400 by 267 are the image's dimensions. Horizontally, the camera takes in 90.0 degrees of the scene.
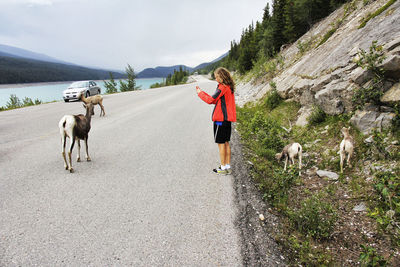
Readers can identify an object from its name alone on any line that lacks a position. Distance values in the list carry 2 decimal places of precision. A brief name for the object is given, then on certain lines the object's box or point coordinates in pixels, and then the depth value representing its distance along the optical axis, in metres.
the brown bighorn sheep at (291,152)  4.33
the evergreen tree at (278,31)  28.38
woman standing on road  4.05
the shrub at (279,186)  3.43
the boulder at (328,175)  3.96
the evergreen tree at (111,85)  46.92
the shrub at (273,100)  9.32
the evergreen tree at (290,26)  25.28
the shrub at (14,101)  19.19
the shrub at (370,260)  1.92
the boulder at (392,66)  4.28
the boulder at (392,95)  4.12
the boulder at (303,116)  6.61
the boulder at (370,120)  4.16
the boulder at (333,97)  5.50
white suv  16.84
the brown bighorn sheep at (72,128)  4.30
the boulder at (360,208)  3.05
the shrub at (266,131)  5.80
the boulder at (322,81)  6.33
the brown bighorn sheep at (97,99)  10.24
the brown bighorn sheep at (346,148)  3.92
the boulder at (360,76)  4.95
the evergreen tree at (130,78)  59.16
